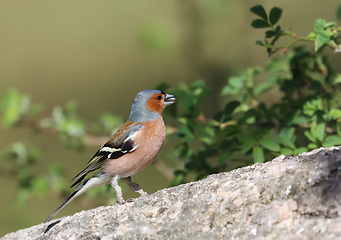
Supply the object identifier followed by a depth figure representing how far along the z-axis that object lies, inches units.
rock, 113.8
